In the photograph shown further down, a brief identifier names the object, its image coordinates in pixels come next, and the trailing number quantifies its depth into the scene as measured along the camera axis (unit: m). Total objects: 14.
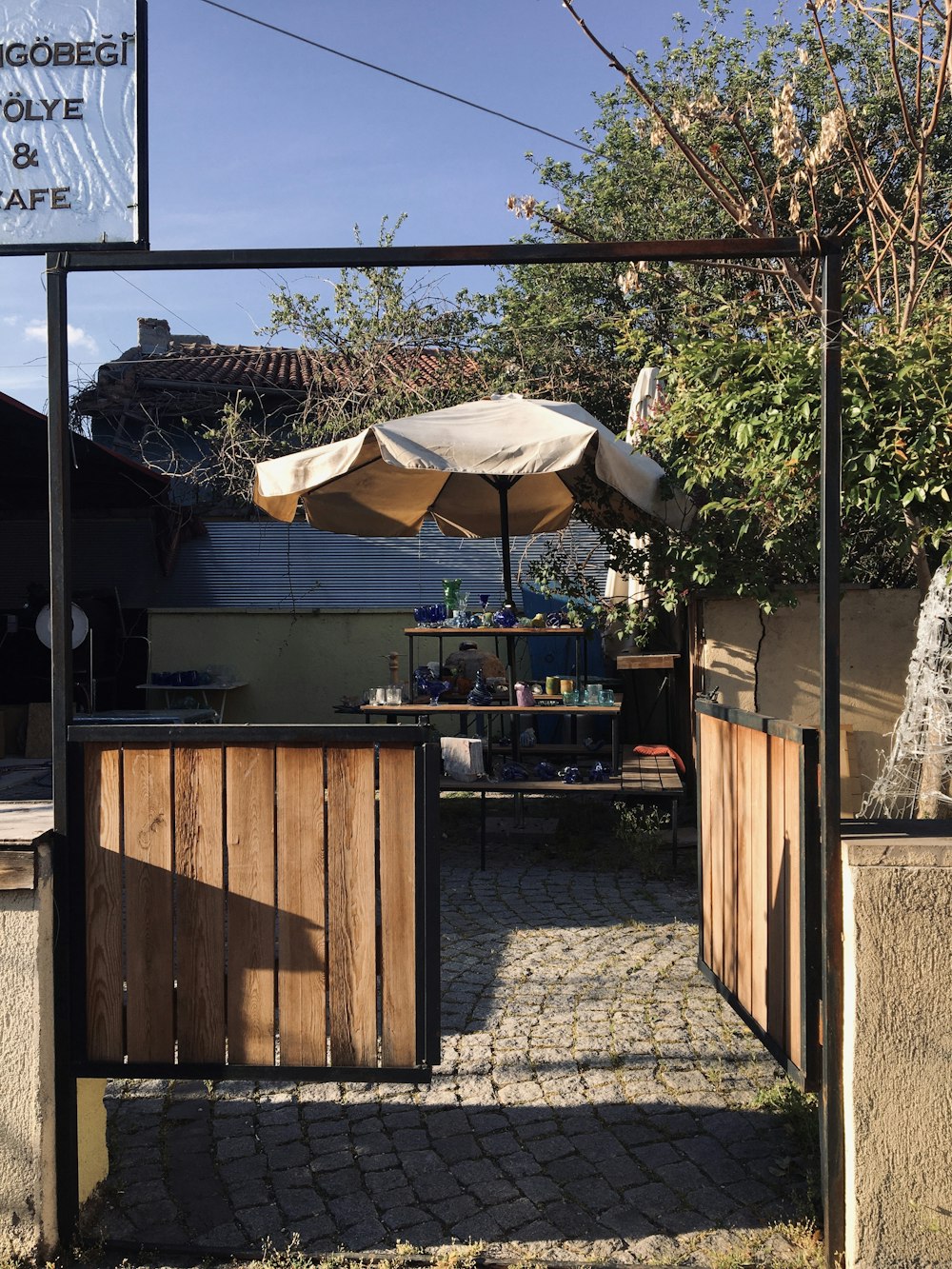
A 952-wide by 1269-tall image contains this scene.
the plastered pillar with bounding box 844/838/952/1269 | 2.62
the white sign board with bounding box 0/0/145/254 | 3.01
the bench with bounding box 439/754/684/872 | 6.84
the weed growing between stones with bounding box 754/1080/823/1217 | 3.13
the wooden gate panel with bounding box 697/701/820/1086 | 2.76
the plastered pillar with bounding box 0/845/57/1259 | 2.80
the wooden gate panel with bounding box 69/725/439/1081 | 2.91
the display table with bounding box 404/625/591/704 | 7.37
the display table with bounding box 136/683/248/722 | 11.53
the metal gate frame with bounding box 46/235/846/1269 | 2.68
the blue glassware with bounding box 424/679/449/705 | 7.61
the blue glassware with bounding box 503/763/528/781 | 7.32
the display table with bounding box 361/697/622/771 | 7.18
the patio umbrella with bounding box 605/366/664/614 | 8.02
